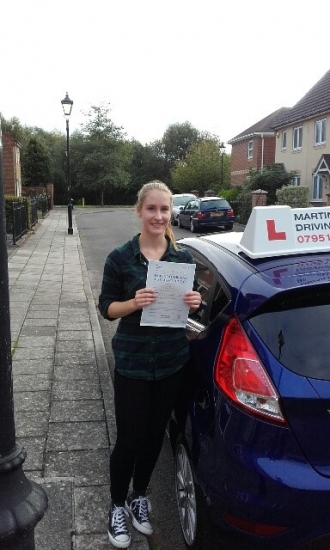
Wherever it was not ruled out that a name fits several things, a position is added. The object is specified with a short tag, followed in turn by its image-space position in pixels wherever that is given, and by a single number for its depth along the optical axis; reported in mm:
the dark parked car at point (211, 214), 23500
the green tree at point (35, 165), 51969
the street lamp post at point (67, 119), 19984
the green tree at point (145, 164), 70625
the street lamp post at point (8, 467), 2033
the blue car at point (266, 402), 2070
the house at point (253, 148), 41812
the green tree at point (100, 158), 62625
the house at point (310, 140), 29203
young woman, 2670
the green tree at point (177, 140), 72312
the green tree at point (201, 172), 47656
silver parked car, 29000
